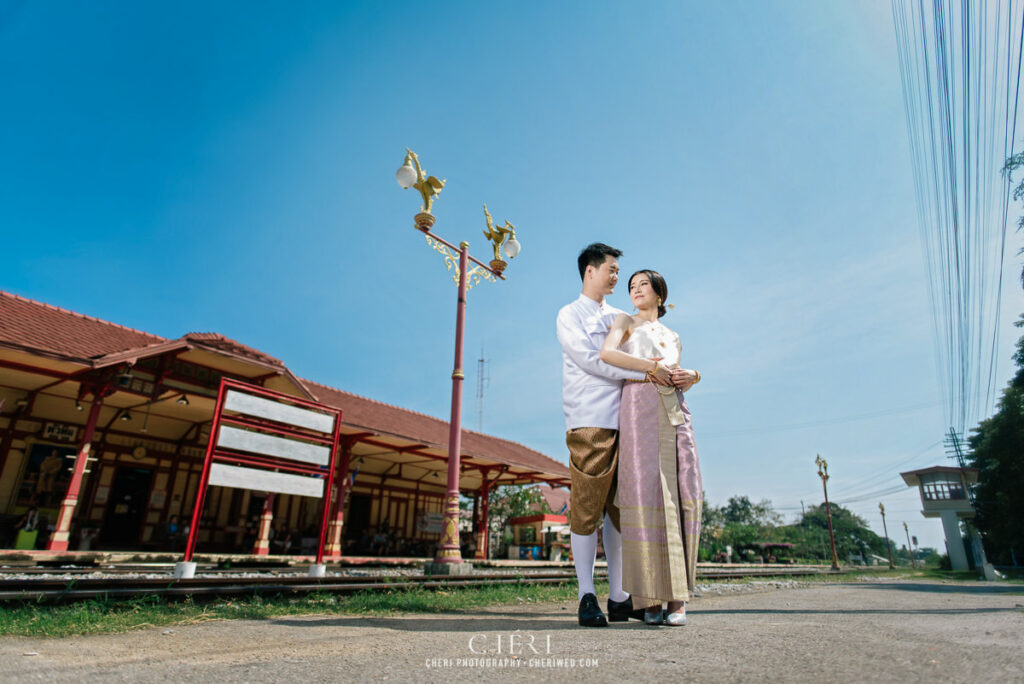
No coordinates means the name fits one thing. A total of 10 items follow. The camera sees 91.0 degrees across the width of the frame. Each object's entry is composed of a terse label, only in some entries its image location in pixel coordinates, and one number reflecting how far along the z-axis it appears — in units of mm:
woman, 2393
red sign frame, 4914
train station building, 9845
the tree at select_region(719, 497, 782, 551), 50666
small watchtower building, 33938
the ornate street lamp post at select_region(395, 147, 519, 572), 7124
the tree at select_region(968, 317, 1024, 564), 21594
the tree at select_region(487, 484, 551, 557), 22547
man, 2633
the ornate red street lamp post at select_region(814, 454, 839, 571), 29547
